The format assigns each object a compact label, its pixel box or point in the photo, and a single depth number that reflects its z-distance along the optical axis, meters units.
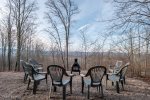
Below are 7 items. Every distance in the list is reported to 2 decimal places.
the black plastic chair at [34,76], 2.61
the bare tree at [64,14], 7.08
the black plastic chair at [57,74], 2.35
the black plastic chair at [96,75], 2.42
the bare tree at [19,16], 6.86
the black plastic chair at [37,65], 3.59
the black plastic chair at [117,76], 2.76
